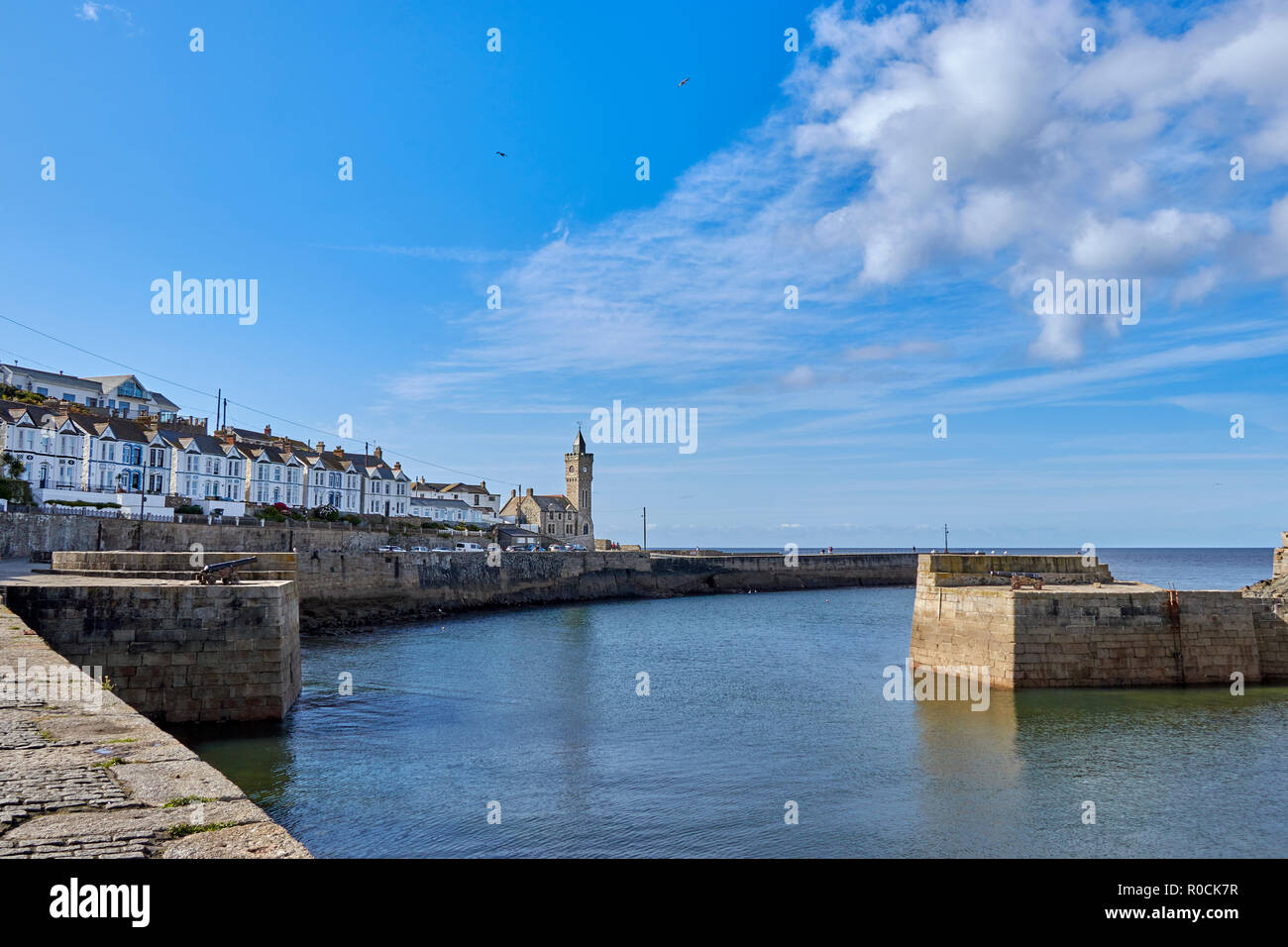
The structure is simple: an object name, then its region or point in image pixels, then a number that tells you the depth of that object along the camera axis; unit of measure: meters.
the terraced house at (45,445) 56.19
